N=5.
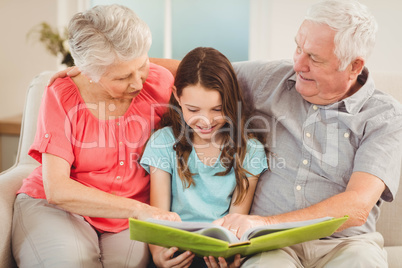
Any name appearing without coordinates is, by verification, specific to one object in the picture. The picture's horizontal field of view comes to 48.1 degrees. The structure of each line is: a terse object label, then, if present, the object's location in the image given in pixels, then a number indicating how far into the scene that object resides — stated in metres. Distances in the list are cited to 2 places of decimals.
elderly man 1.39
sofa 1.49
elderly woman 1.43
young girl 1.50
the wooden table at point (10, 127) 2.87
